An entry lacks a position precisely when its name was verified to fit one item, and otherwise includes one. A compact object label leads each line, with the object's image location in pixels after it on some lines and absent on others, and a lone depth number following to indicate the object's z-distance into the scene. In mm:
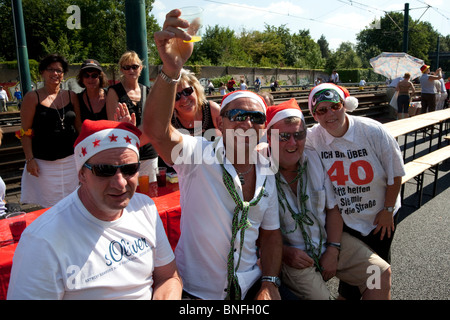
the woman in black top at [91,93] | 3584
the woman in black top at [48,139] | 3396
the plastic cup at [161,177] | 3246
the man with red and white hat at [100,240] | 1375
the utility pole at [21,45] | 7586
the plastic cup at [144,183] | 3102
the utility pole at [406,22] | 17828
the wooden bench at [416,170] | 4672
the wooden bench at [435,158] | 5348
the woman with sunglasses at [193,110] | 3125
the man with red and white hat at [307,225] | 2186
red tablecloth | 1815
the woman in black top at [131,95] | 3350
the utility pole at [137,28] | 3736
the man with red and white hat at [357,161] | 2492
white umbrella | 14197
